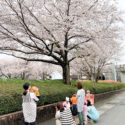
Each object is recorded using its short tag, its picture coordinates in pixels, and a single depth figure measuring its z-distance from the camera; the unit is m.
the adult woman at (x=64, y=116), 3.67
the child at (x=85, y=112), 5.77
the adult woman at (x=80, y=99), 5.00
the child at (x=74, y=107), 5.52
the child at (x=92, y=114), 5.97
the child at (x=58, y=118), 3.74
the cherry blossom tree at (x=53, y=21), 7.43
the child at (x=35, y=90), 4.58
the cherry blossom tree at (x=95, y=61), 10.27
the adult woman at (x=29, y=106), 4.02
